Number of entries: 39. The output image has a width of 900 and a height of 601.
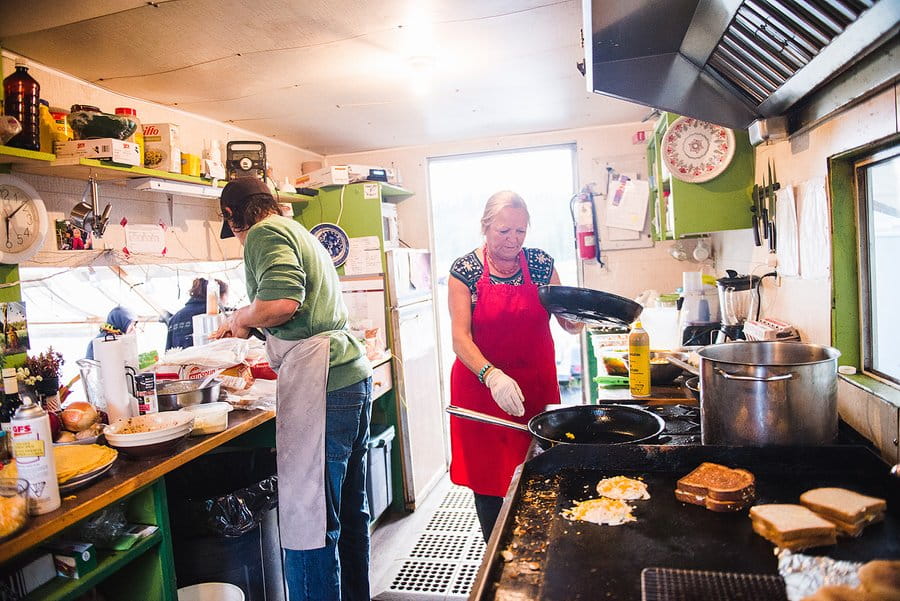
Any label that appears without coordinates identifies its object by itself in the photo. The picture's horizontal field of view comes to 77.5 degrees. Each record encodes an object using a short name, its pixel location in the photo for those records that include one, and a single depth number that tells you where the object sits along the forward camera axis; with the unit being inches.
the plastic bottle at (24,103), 78.7
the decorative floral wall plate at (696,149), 103.2
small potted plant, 77.5
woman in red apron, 84.5
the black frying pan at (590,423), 63.9
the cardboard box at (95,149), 85.6
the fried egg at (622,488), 48.9
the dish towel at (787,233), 78.5
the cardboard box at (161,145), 102.5
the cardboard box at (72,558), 59.4
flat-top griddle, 37.7
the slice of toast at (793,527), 38.2
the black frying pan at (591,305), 71.5
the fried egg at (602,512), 45.1
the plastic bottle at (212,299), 124.2
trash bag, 83.2
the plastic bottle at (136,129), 94.5
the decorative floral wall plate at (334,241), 147.9
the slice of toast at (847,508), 39.6
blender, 98.6
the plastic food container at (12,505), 50.4
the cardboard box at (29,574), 56.8
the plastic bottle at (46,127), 84.7
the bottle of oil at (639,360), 78.4
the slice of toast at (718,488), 44.8
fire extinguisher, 165.9
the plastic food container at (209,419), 78.8
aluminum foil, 33.4
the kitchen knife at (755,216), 99.1
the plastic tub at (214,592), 78.1
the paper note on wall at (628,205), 164.2
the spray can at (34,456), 54.7
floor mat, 108.2
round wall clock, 82.0
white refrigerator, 145.9
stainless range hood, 46.9
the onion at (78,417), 74.3
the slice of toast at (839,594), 30.4
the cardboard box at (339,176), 146.6
